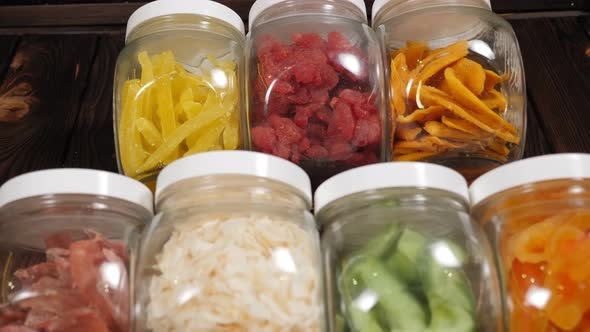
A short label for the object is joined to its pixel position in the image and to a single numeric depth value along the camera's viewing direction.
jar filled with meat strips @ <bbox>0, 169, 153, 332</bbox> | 0.63
